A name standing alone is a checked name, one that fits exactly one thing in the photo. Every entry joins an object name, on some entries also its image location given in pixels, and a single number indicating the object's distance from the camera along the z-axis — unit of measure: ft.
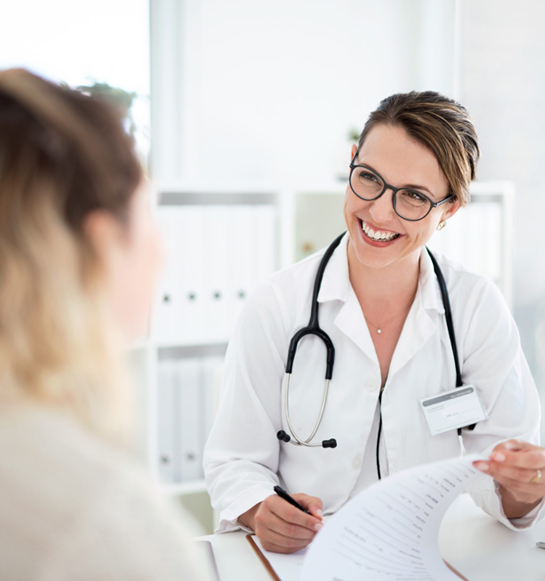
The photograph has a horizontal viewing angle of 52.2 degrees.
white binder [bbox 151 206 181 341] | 5.92
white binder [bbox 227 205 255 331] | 6.17
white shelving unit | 6.07
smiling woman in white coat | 3.84
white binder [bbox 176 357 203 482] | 6.20
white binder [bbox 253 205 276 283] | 6.27
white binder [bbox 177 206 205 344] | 6.01
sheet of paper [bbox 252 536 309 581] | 2.78
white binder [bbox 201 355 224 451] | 6.27
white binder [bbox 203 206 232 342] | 6.09
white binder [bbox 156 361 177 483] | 6.16
